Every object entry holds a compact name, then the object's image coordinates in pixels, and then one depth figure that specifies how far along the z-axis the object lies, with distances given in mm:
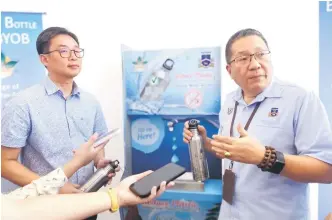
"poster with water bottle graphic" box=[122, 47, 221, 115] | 1938
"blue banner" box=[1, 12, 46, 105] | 1940
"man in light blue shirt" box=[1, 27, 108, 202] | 1646
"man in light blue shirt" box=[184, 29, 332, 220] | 1271
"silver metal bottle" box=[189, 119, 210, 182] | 1750
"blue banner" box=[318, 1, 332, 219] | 1949
